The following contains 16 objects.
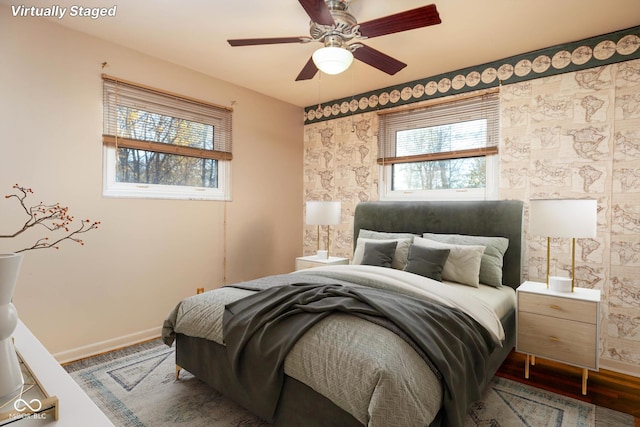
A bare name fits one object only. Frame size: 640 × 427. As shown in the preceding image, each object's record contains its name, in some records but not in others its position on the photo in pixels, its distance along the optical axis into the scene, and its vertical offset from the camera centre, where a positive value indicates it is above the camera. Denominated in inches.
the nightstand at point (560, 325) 90.4 -32.7
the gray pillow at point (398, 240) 125.6 -13.6
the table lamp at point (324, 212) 150.5 -3.5
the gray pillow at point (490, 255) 112.5 -16.4
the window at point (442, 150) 132.0 +23.3
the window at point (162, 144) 119.2 +22.4
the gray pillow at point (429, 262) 110.0 -18.6
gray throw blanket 62.5 -26.4
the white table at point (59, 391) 34.6 -21.8
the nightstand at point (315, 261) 150.2 -25.5
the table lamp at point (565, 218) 93.2 -3.1
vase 37.4 -14.1
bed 57.4 -27.0
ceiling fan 72.2 +41.1
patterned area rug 78.0 -49.4
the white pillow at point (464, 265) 109.0 -19.0
